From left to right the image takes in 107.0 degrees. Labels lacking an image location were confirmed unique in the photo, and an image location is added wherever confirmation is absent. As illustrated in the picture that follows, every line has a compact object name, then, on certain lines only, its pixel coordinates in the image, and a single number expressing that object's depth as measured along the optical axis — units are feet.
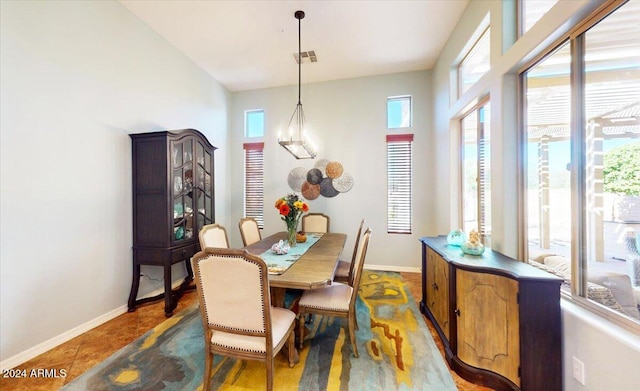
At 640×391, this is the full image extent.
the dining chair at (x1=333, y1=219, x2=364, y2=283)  8.10
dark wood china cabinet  8.93
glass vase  8.89
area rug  5.47
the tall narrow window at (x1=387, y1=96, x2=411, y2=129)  13.55
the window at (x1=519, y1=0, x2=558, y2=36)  5.55
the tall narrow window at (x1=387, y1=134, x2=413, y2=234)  13.44
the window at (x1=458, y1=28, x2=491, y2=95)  8.13
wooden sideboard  4.71
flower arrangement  8.77
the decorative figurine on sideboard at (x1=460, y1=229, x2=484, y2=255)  6.44
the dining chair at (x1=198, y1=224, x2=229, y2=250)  7.81
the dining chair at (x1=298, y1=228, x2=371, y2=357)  6.37
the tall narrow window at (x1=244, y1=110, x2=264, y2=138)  15.53
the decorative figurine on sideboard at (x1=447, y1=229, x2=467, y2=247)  7.42
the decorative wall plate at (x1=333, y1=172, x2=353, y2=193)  13.87
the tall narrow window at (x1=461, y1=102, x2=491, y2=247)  8.17
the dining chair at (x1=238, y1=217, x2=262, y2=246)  10.14
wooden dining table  5.41
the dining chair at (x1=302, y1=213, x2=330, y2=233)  12.50
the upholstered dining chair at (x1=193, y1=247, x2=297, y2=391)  4.49
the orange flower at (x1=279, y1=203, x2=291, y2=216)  8.37
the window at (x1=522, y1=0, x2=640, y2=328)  3.91
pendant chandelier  8.84
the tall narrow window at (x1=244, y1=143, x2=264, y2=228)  15.25
